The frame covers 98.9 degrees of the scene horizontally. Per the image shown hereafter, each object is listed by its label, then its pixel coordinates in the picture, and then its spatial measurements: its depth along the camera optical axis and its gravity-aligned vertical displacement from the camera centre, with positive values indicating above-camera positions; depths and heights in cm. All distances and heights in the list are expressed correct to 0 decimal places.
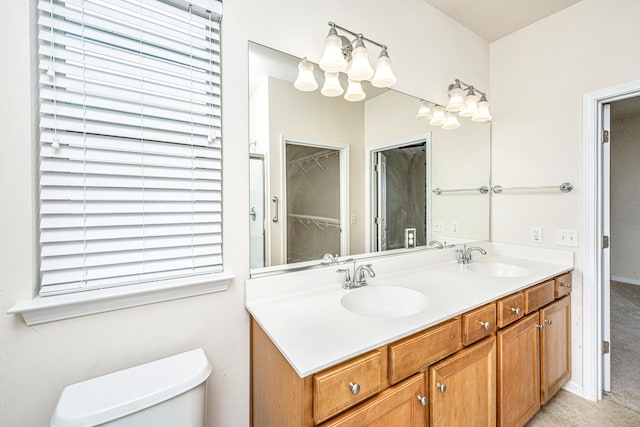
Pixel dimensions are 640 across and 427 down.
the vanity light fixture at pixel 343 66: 131 +74
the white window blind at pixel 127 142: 89 +26
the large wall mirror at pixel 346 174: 130 +23
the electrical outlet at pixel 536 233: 205 -16
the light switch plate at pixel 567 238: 188 -18
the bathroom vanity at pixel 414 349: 84 -52
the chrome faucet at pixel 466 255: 197 -31
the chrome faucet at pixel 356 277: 140 -34
